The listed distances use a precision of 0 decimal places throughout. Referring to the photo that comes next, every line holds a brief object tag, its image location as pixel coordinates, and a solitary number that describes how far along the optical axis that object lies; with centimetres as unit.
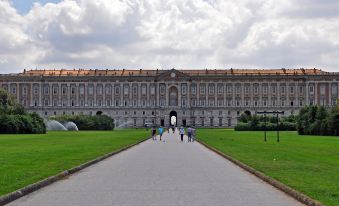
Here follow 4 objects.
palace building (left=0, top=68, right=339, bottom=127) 18075
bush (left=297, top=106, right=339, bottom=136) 7469
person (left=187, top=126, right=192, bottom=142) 6219
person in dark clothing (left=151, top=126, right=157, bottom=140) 6538
